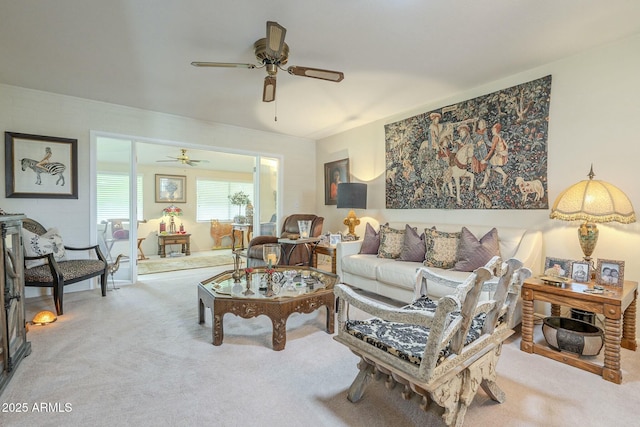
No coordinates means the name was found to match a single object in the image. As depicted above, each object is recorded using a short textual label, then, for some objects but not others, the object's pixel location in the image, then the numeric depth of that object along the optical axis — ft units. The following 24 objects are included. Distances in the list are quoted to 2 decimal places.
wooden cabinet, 5.65
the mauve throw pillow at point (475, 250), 8.98
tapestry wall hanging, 9.36
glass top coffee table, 7.24
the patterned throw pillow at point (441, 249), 9.70
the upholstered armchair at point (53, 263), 9.45
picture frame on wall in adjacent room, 22.98
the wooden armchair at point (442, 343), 3.90
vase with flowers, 22.94
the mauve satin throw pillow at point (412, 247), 10.78
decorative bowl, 6.66
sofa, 8.66
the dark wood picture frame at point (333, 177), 16.66
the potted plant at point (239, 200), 26.29
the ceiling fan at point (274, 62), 6.92
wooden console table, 21.42
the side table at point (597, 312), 6.05
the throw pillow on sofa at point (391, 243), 11.46
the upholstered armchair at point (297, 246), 14.14
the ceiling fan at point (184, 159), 18.24
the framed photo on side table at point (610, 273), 6.93
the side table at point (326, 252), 13.10
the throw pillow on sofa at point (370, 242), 12.43
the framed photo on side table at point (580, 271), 7.41
